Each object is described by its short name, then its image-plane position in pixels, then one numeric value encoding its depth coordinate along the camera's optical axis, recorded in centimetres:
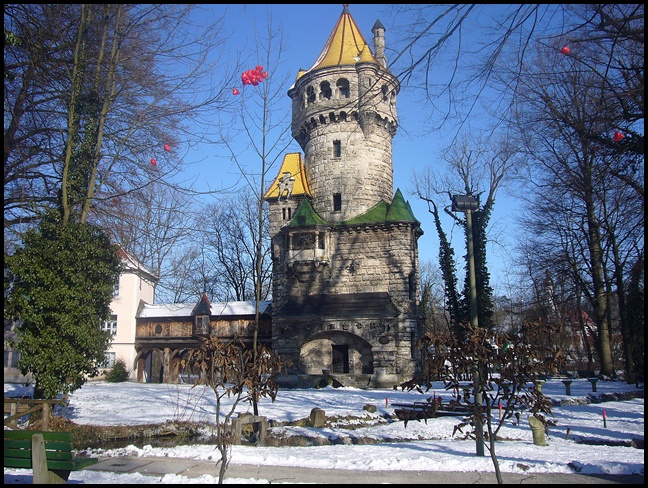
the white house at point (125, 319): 3181
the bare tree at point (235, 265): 4578
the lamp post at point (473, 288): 783
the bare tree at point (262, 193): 1335
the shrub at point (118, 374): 2930
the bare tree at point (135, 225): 1230
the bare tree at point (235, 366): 880
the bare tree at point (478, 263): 2792
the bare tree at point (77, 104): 1046
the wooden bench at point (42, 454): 611
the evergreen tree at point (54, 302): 1292
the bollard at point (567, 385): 1988
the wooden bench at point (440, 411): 1505
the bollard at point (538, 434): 1065
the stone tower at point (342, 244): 2689
